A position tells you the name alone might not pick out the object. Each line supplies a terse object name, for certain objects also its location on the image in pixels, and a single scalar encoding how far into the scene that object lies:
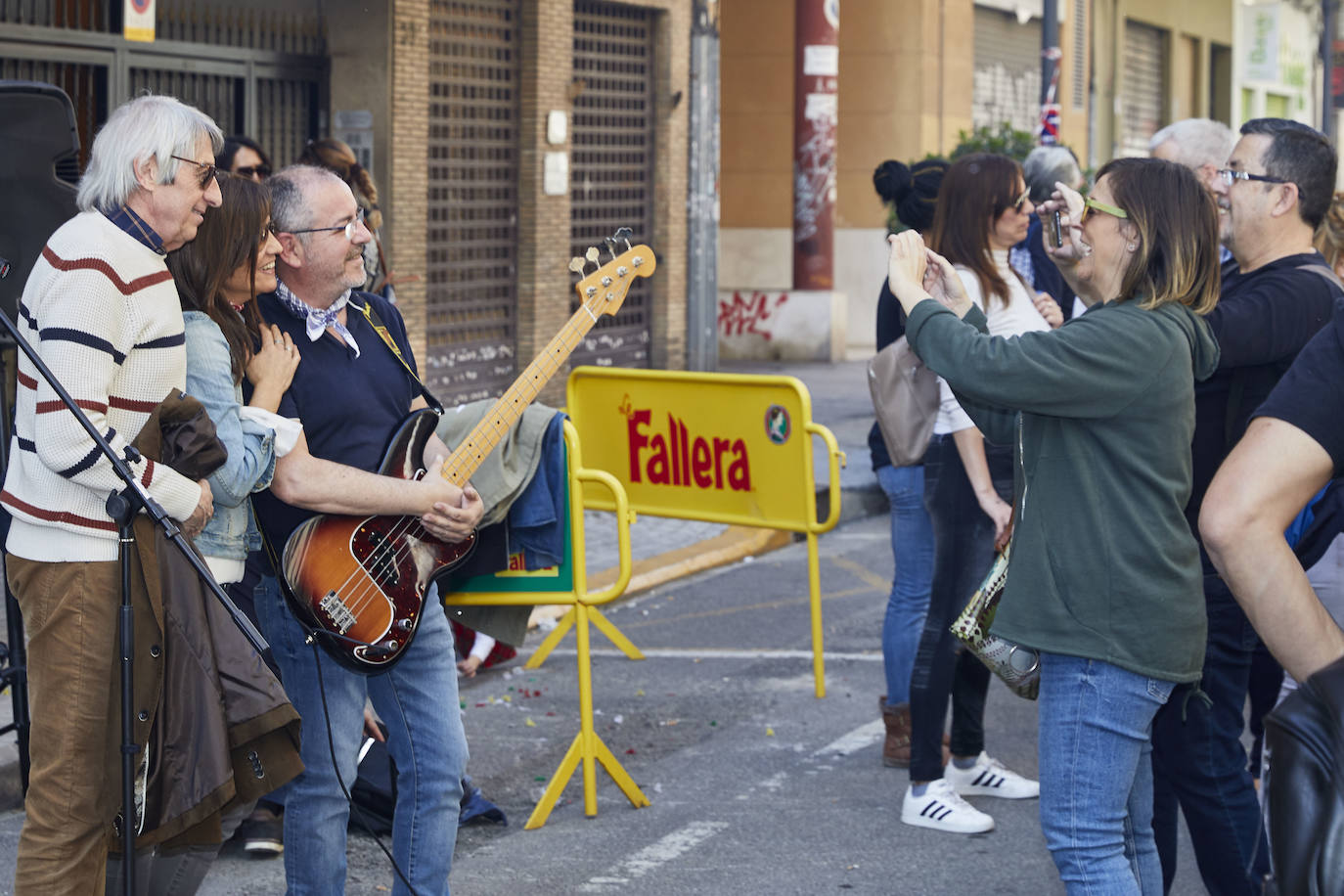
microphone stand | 3.36
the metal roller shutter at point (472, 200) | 14.02
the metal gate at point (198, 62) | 10.55
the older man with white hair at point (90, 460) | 3.44
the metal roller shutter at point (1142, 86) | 29.94
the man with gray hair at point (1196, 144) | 6.32
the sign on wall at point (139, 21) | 10.30
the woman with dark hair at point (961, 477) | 5.29
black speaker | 4.92
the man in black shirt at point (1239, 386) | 4.11
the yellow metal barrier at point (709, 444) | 6.99
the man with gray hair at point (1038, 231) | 7.16
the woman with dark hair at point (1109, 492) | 3.51
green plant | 14.55
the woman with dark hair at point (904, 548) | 5.73
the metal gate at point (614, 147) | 16.00
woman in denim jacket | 3.65
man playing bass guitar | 3.90
